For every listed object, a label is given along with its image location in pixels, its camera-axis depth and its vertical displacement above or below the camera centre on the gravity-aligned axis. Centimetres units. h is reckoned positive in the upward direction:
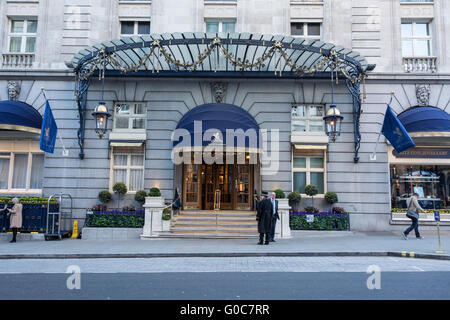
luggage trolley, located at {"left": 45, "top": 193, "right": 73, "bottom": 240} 1490 -127
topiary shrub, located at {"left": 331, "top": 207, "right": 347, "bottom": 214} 1573 -65
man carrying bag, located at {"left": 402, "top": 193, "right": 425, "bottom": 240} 1370 -64
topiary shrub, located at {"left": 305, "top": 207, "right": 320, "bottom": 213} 1576 -67
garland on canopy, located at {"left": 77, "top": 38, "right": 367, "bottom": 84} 1413 +582
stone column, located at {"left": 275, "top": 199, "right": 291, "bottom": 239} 1470 -124
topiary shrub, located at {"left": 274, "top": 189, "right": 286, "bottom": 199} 1566 +3
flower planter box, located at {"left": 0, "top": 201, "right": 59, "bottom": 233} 1505 -123
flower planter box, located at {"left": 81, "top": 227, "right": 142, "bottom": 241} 1509 -181
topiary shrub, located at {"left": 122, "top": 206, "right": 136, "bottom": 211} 1596 -73
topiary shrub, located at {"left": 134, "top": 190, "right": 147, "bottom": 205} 1598 -16
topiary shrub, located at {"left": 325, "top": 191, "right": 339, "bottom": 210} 1608 -9
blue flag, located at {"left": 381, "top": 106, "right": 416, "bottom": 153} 1430 +276
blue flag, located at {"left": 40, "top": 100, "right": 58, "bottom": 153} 1487 +263
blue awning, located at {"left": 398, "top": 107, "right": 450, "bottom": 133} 1563 +352
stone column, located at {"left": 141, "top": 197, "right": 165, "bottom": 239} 1466 -108
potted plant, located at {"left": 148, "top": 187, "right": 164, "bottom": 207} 1496 -17
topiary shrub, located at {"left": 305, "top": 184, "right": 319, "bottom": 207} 1608 +25
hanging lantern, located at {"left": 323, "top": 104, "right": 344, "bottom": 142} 1455 +316
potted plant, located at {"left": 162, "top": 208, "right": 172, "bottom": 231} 1494 -126
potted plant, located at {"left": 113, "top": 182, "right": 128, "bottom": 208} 1641 +10
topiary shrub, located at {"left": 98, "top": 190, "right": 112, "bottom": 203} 1622 -19
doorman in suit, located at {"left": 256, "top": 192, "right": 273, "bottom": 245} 1257 -85
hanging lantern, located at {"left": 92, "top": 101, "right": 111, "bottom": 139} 1448 +315
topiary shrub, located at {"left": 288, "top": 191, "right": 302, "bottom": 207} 1593 -9
